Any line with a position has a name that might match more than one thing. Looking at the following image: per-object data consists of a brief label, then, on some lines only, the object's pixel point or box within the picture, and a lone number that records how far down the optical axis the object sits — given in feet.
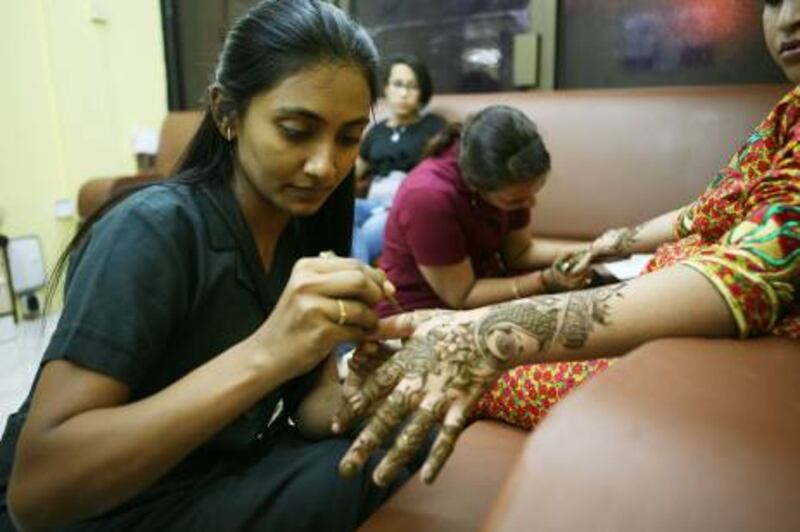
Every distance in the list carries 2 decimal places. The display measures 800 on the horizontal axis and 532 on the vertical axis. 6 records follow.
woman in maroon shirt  4.90
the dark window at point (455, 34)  9.71
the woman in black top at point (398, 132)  9.17
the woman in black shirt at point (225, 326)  2.02
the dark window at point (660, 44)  8.01
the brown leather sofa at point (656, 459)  1.25
